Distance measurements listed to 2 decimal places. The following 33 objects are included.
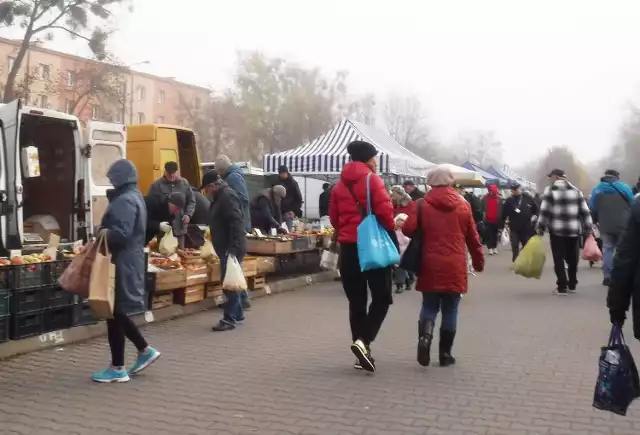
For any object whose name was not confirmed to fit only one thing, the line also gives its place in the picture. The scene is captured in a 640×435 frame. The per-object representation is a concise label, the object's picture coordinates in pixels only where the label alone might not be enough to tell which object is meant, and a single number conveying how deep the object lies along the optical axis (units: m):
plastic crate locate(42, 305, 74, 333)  7.20
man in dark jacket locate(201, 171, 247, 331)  8.05
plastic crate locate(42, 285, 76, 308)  7.20
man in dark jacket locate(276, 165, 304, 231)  14.95
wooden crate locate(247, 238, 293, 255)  12.09
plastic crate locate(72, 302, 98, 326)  7.55
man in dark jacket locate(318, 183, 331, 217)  15.94
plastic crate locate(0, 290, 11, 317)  6.73
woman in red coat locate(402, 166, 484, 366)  6.38
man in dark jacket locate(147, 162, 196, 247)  10.80
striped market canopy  18.41
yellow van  13.62
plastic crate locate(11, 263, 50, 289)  6.86
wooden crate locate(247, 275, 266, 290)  10.95
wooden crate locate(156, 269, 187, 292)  8.73
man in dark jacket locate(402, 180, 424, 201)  12.70
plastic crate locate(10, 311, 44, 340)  6.84
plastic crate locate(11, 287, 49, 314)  6.84
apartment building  37.34
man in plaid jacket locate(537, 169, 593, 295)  11.35
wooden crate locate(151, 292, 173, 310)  8.82
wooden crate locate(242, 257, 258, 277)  10.54
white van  10.66
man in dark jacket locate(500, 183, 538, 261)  16.89
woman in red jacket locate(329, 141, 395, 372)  6.27
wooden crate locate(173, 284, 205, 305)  9.28
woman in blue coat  5.77
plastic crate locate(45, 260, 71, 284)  7.24
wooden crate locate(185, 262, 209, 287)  9.30
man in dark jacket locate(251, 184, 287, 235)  13.12
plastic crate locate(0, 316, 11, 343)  6.73
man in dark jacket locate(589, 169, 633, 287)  11.54
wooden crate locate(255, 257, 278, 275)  10.92
